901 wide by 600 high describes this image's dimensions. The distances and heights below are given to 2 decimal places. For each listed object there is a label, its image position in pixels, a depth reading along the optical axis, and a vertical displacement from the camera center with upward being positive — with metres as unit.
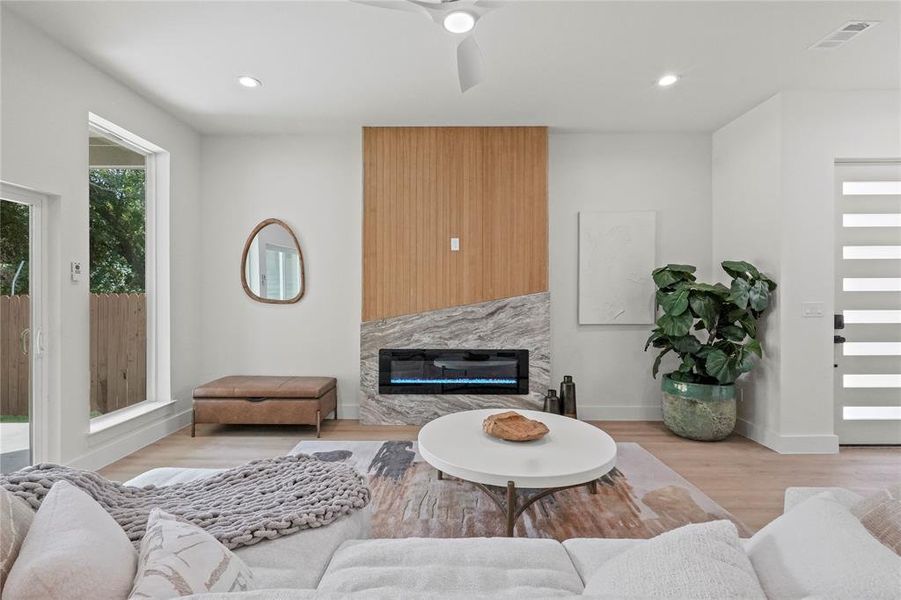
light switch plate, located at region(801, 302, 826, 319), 3.46 -0.12
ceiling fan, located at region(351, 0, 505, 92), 1.86 +1.23
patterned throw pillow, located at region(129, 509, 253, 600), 0.84 -0.55
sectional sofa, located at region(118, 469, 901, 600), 0.81 -0.59
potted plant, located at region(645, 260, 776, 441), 3.53 -0.41
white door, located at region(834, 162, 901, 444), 3.54 -0.05
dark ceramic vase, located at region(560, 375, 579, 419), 4.00 -0.94
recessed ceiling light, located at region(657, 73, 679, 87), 3.21 +1.57
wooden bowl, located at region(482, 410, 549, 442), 2.31 -0.72
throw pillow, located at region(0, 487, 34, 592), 0.85 -0.50
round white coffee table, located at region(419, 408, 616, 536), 1.94 -0.79
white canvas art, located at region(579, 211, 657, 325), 4.32 +0.23
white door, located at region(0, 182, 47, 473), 2.61 -0.22
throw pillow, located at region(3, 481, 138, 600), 0.78 -0.50
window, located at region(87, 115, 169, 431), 3.32 +0.18
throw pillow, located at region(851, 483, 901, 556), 0.94 -0.50
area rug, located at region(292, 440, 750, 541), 2.21 -1.18
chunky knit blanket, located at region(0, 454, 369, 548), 1.27 -0.71
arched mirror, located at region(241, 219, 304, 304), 4.38 +0.29
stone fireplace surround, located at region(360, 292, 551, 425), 4.12 -0.41
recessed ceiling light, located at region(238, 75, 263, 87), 3.20 +1.55
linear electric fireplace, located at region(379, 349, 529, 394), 4.16 -0.73
